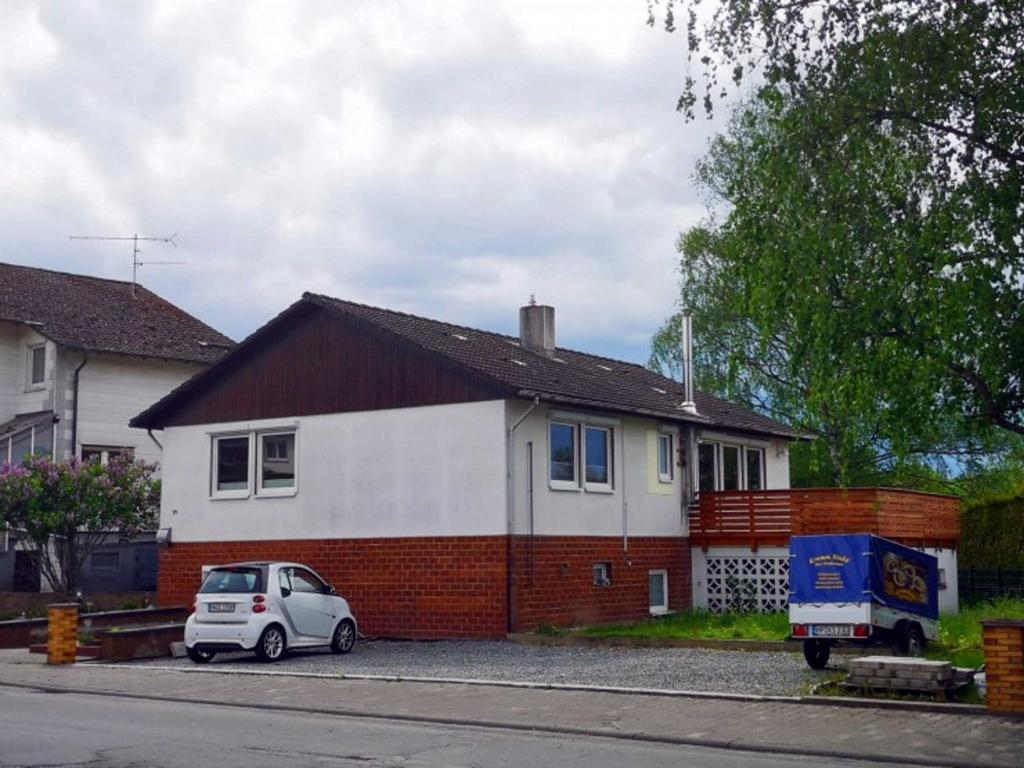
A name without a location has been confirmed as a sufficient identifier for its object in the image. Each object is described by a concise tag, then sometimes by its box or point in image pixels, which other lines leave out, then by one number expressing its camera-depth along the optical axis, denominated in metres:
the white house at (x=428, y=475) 25.38
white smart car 21.83
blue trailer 18.16
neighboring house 37.94
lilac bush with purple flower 32.53
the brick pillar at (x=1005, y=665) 14.10
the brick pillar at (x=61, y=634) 22.72
